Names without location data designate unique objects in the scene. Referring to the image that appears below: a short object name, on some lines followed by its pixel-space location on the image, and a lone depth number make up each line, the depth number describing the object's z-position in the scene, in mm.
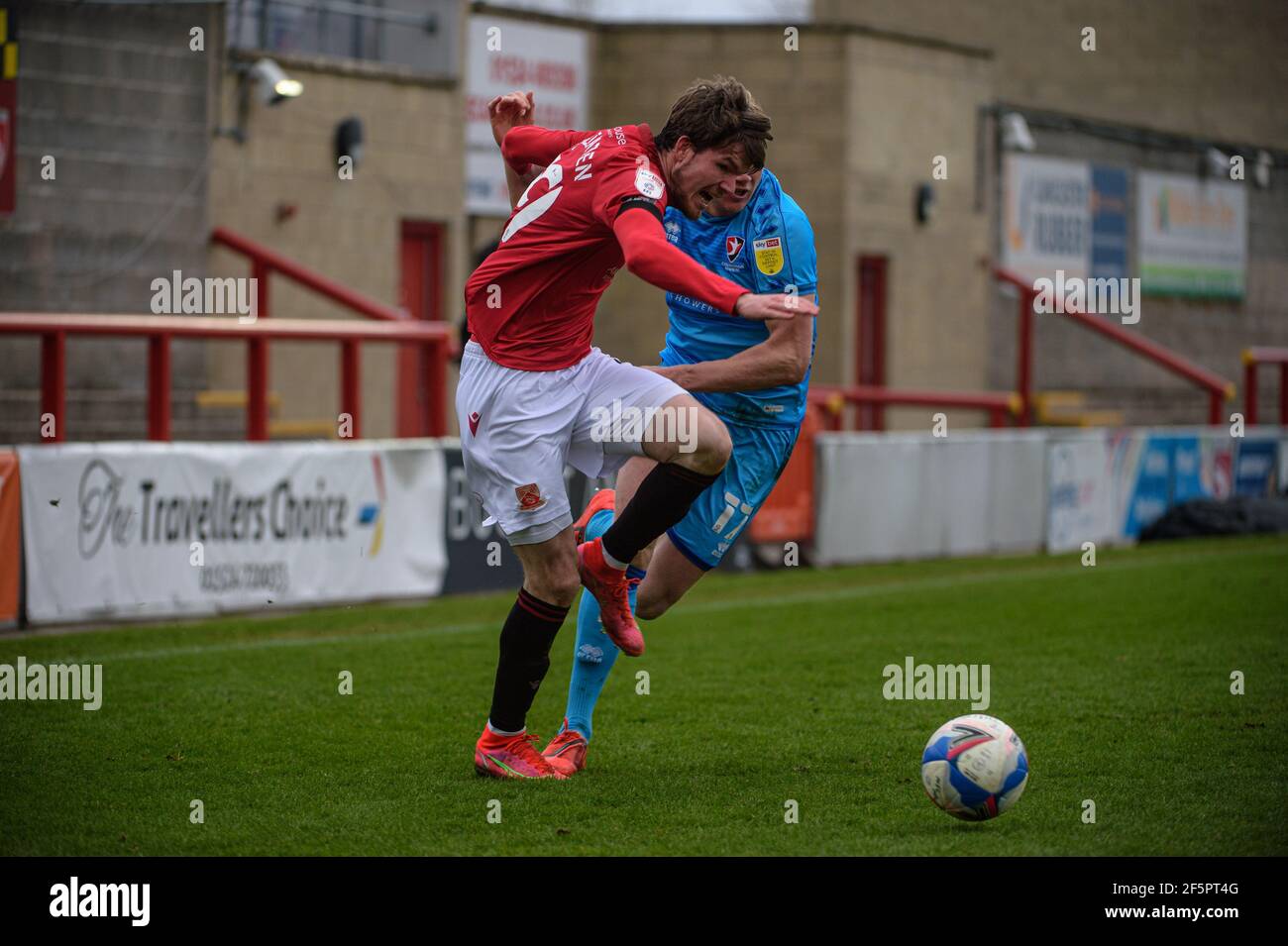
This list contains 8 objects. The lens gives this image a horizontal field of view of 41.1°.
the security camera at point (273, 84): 15859
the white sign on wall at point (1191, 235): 28172
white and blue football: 5188
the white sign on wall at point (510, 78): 18875
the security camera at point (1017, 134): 23750
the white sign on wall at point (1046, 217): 25203
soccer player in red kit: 5609
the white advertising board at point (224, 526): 9828
